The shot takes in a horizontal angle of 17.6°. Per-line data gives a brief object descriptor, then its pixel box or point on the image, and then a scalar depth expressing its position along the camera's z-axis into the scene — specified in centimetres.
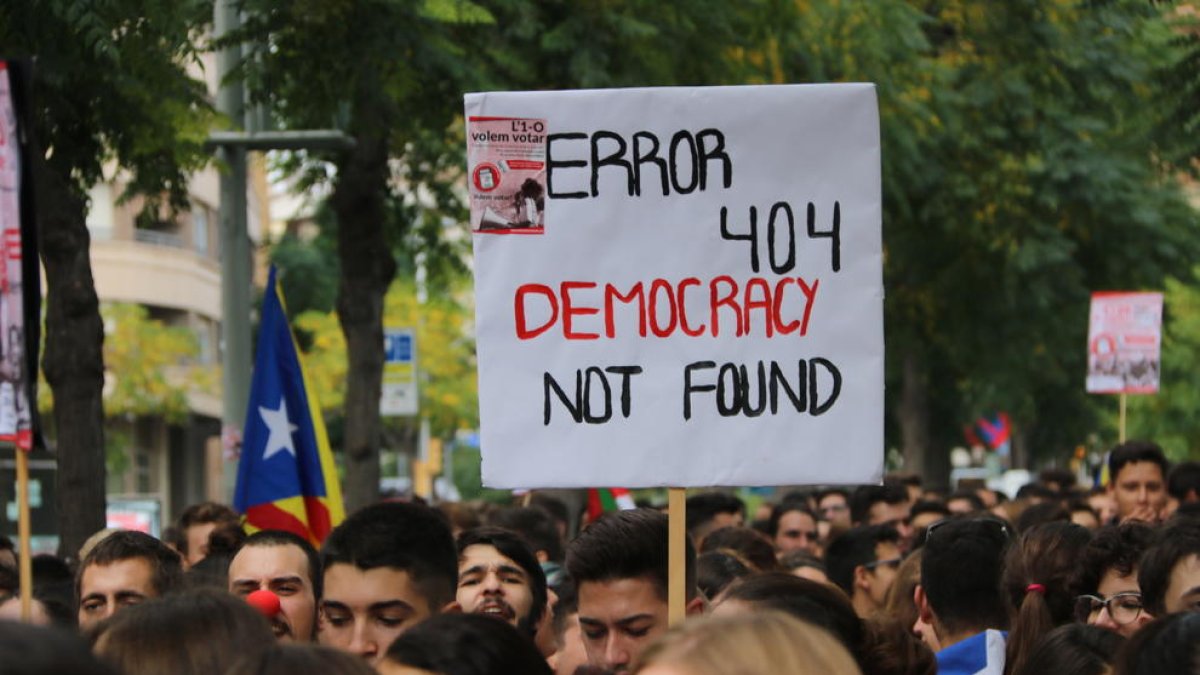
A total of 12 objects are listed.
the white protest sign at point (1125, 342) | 2938
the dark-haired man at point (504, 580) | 1277
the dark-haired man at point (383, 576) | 1045
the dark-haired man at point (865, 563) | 1704
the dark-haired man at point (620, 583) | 1076
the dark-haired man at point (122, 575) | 1244
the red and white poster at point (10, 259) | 839
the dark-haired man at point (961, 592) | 1175
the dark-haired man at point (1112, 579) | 1194
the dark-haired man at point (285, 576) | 1227
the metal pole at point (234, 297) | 2754
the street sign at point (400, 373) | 3561
